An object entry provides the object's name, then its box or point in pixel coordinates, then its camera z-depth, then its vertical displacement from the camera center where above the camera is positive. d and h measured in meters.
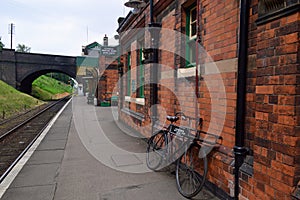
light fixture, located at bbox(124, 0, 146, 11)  5.69 +2.28
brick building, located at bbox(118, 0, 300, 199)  1.96 +0.10
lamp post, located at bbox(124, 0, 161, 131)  5.36 +1.02
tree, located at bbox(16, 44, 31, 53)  92.25 +17.98
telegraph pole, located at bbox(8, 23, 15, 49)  55.54 +15.31
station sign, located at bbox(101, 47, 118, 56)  16.64 +3.06
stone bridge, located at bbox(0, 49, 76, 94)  28.36 +3.34
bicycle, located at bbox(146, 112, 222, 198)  3.26 -1.04
